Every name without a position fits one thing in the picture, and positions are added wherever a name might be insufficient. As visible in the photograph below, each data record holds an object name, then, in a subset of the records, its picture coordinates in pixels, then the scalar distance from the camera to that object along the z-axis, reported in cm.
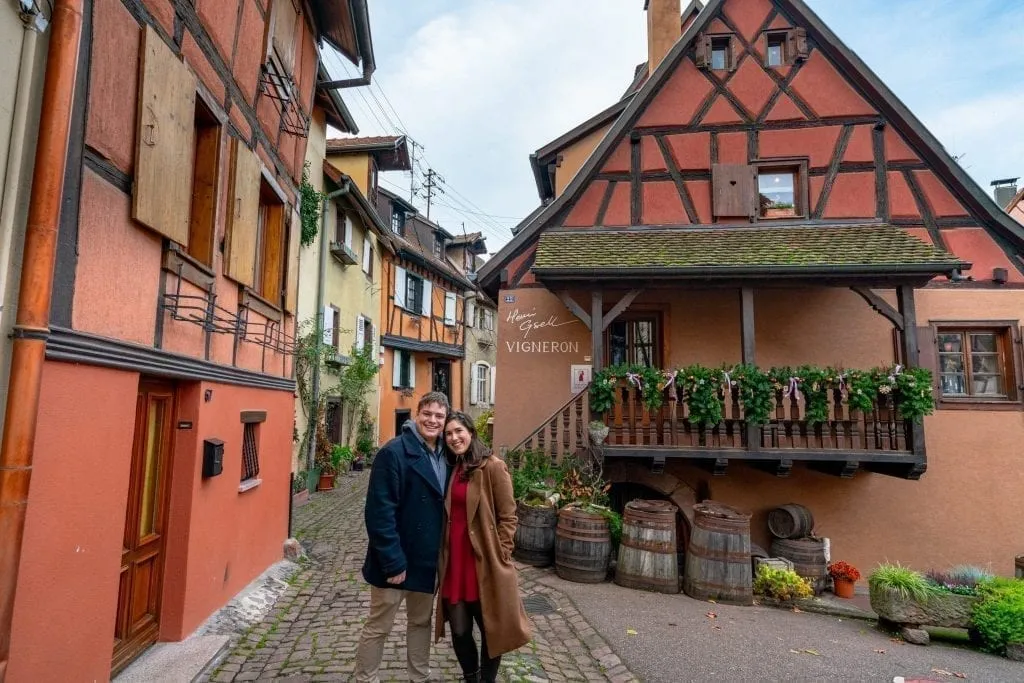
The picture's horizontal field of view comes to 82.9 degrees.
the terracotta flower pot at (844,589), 774
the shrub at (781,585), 663
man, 324
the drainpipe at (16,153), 253
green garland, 774
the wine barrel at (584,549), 673
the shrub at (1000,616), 551
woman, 331
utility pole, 3052
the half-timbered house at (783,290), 827
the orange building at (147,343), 276
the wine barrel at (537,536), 723
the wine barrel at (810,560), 767
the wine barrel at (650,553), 662
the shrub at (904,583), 577
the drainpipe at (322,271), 1259
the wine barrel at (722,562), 646
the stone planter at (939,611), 573
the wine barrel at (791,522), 855
